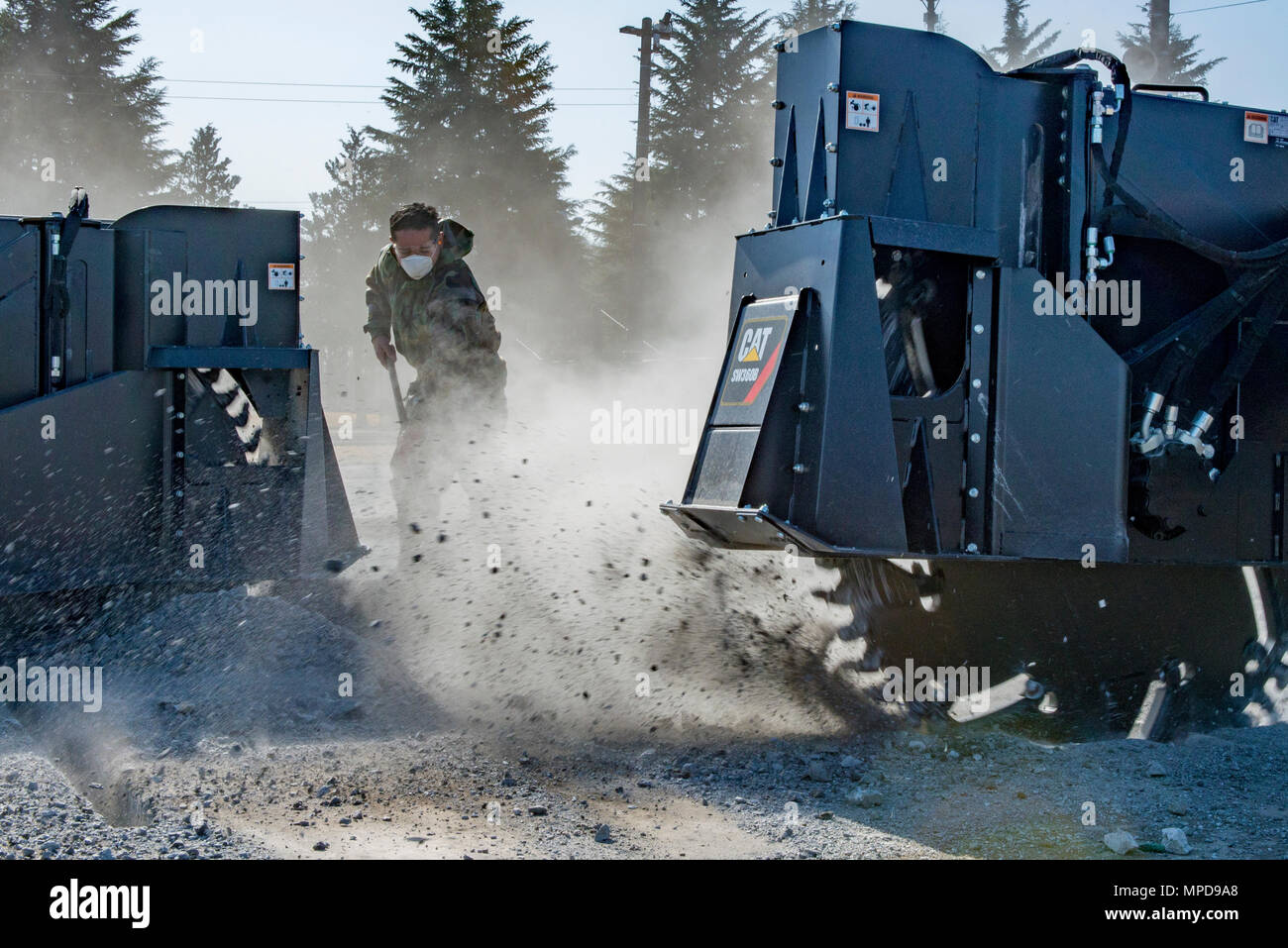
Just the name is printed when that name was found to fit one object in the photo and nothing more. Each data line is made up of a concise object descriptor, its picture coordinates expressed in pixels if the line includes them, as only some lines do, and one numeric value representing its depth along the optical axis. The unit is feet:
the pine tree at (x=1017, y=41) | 143.02
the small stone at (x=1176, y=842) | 12.30
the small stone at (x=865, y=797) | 13.74
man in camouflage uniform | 22.98
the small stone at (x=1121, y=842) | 12.35
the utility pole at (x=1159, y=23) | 79.36
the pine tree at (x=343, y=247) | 104.42
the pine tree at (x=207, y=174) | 153.89
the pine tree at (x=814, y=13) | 138.51
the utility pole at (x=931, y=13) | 127.03
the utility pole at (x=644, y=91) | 91.81
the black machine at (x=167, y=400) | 19.19
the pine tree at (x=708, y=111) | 117.80
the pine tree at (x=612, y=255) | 110.53
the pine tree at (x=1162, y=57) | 80.38
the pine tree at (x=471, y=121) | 99.60
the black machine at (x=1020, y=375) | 14.26
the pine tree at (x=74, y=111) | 97.60
